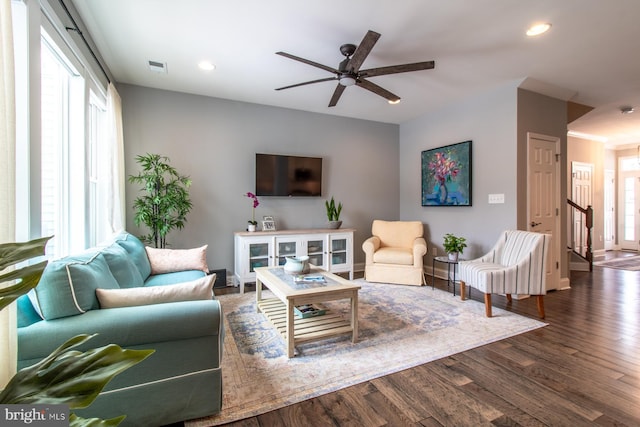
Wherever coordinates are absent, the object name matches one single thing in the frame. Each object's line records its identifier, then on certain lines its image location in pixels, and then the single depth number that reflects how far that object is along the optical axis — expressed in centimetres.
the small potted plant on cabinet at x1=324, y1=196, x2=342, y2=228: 472
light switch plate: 385
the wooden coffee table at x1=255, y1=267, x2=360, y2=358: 223
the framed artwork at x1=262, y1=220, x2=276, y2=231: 437
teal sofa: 133
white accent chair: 300
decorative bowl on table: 283
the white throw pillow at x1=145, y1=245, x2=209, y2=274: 300
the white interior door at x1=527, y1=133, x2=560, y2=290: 381
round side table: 389
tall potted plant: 347
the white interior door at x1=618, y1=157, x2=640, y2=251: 718
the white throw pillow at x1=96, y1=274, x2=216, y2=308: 153
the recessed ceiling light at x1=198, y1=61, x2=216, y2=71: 320
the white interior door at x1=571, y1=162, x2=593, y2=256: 623
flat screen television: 443
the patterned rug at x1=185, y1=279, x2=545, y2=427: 183
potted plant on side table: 392
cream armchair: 412
